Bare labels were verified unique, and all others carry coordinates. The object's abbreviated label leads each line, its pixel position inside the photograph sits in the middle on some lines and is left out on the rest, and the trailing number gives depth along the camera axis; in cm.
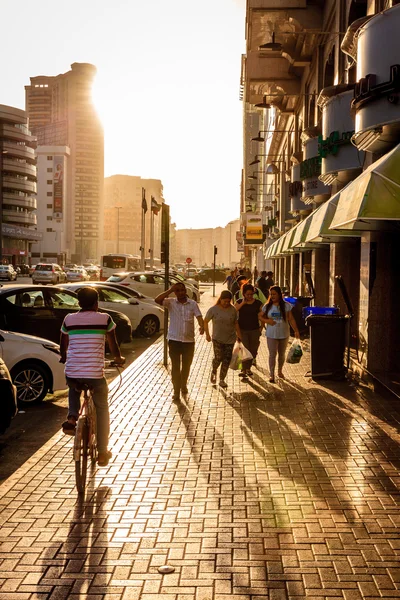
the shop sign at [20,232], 11406
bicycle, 629
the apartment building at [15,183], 11706
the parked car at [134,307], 2117
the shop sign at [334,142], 1502
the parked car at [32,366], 1053
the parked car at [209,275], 9338
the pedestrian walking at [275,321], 1271
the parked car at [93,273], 7780
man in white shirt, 1116
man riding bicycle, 662
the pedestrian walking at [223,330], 1217
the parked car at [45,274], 5709
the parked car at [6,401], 753
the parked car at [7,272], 6005
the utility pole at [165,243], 1519
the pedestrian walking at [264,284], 2519
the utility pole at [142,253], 5189
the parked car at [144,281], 2862
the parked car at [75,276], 6269
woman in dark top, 1305
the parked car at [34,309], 1381
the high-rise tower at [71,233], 16962
